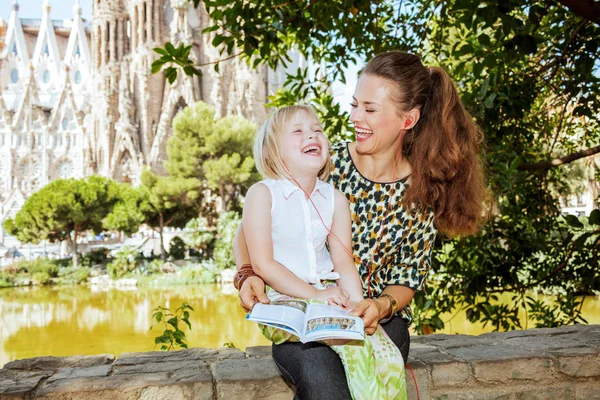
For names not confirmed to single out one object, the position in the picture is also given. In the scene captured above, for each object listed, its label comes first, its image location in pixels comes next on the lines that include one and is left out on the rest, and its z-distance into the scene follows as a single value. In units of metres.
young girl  1.53
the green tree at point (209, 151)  20.97
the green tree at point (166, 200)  20.95
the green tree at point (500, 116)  2.71
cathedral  28.22
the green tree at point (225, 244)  18.80
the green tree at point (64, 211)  20.41
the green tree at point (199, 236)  20.17
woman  1.75
